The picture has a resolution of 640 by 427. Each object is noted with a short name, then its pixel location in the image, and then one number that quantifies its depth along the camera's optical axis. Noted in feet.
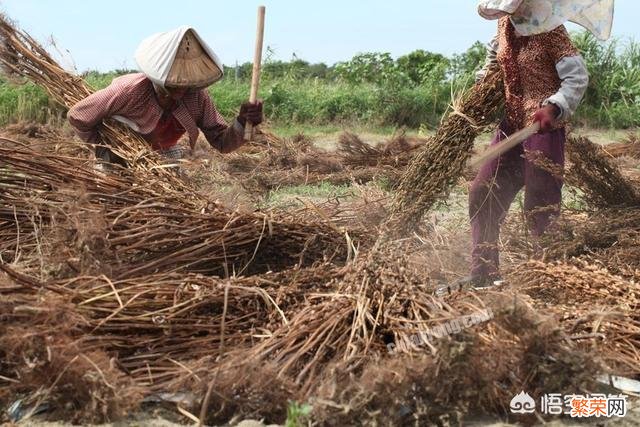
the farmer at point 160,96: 14.19
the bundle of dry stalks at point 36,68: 15.66
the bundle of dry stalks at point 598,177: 14.44
